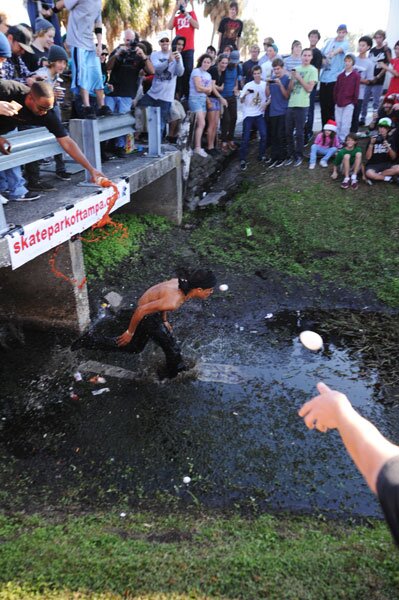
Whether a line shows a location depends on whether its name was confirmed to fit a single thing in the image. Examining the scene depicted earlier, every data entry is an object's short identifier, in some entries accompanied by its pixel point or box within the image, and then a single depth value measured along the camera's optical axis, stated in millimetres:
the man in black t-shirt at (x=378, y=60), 11414
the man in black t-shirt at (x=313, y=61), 10766
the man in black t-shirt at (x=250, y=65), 11972
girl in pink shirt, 10797
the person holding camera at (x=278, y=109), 10516
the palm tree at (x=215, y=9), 28328
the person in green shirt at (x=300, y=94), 10305
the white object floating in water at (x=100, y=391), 5663
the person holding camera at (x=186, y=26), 10742
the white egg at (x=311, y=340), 3359
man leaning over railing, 4691
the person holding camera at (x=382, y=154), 10125
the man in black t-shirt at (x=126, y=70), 8164
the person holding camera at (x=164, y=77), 9242
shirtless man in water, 5324
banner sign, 5027
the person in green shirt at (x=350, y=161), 10055
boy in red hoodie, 10500
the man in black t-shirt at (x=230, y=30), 11695
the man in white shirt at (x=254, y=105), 11039
